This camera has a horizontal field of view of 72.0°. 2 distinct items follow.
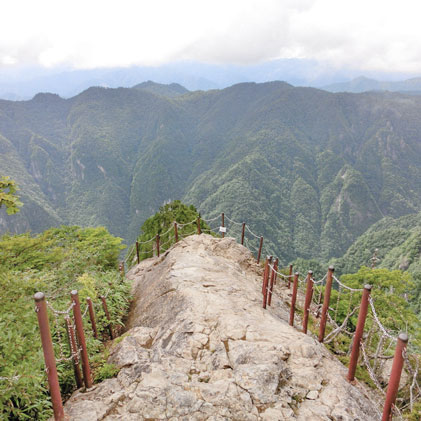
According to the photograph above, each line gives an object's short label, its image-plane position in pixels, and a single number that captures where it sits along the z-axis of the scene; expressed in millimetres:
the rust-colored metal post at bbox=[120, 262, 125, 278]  10781
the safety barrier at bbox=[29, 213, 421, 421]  4047
